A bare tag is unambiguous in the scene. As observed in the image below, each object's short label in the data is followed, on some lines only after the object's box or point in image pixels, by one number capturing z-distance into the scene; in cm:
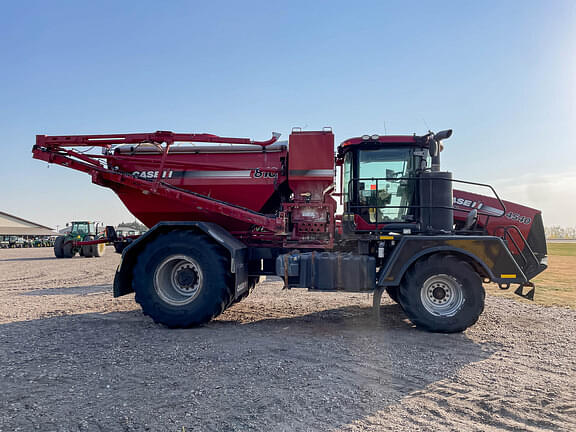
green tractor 2442
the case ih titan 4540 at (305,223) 606
